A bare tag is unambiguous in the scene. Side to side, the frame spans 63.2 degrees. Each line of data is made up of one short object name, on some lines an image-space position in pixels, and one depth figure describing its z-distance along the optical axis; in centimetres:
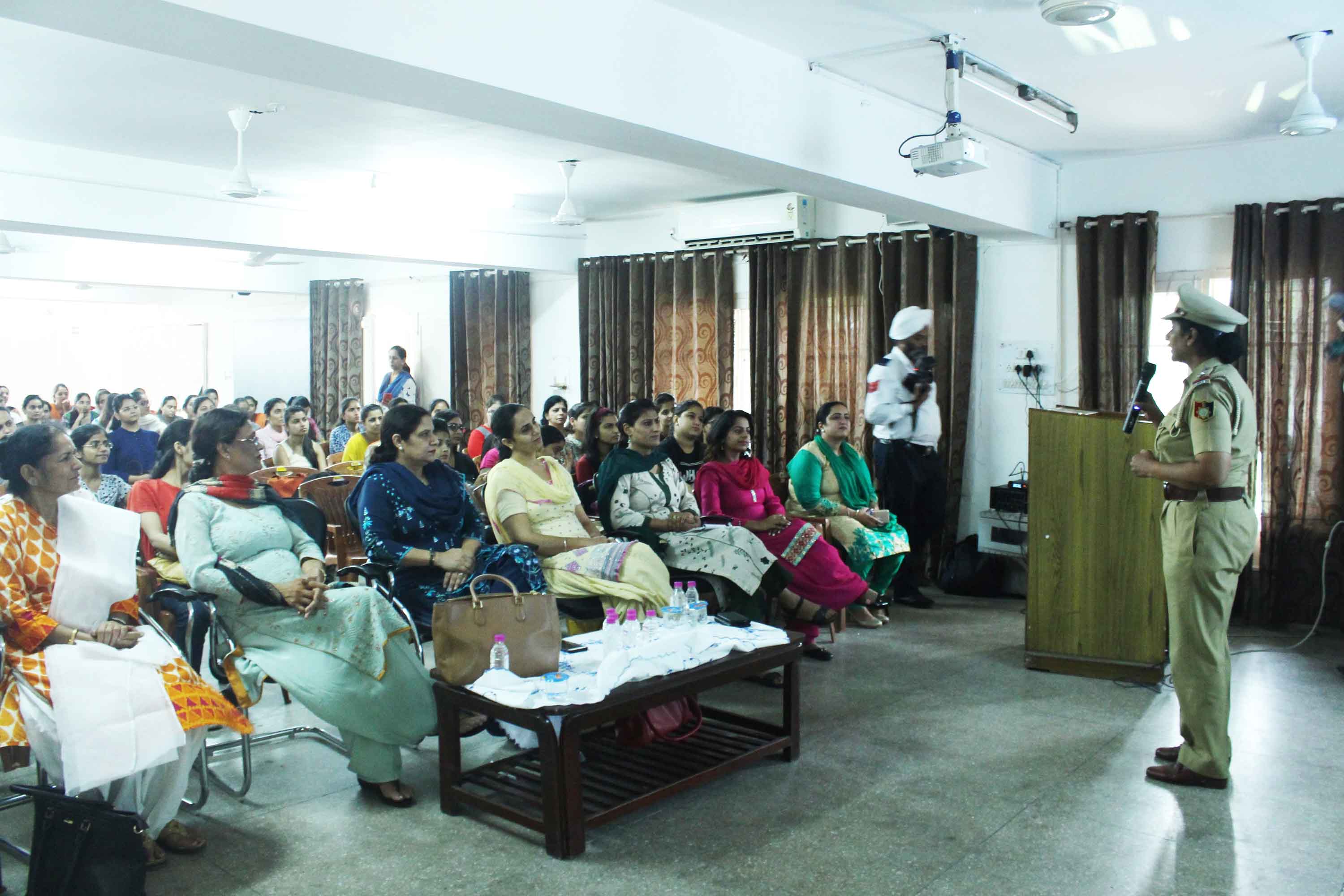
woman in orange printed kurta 286
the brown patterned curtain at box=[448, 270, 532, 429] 986
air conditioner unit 762
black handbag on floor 259
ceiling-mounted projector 470
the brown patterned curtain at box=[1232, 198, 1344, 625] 593
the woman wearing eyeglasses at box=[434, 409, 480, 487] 685
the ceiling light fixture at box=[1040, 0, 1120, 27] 391
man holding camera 628
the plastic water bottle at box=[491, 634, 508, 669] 324
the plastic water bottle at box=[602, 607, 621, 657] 341
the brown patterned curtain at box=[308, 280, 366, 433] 1127
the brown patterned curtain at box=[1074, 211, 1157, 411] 644
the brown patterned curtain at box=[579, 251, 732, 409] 832
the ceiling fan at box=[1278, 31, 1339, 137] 489
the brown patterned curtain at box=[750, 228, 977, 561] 702
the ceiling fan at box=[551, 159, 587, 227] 741
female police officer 340
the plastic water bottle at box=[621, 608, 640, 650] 347
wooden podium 461
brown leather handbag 320
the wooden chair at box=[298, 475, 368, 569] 530
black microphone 379
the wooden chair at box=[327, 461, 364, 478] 675
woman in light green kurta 336
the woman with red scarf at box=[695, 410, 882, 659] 511
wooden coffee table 300
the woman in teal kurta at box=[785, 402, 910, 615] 571
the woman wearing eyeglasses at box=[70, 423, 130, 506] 457
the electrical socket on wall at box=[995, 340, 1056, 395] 685
